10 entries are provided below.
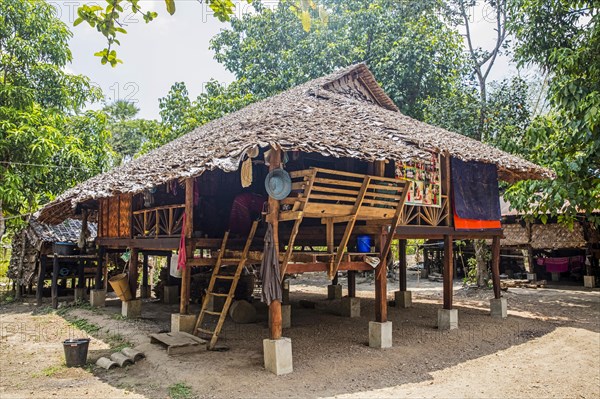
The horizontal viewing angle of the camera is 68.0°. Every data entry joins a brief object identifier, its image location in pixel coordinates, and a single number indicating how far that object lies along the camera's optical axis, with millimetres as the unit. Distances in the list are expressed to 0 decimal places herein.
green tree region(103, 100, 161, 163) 31422
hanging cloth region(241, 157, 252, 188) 6660
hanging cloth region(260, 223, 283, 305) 6730
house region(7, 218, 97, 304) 14094
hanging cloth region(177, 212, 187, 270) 8555
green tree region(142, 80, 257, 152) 20375
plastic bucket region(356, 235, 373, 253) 9008
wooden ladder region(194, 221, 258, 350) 7730
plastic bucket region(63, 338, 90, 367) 7426
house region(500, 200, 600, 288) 17000
